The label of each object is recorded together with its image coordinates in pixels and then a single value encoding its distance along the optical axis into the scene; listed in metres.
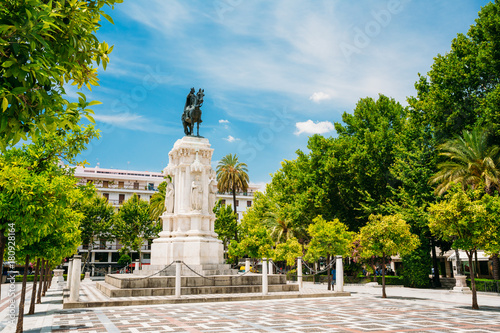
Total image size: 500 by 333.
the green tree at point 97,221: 52.06
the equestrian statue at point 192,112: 24.55
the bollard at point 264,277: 19.45
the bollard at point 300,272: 23.98
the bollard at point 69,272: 22.78
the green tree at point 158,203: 45.67
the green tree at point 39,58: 3.33
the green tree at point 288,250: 34.88
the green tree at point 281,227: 43.74
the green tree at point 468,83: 26.00
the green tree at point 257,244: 35.09
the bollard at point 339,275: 21.86
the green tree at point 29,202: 8.45
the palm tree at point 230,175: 55.94
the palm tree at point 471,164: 25.03
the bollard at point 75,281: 16.23
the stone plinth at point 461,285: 25.73
